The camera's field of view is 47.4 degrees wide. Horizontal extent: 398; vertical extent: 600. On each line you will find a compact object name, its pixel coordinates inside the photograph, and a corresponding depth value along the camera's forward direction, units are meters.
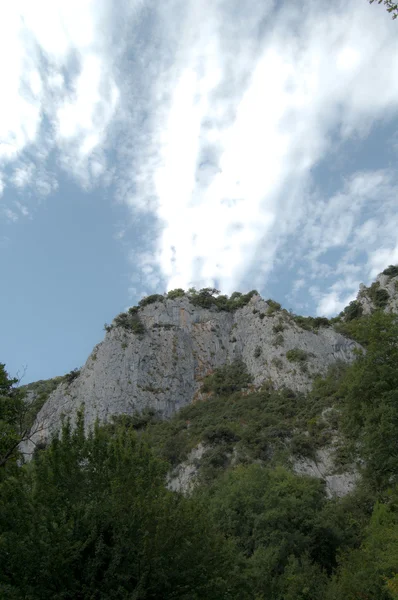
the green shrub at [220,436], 36.81
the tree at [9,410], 12.93
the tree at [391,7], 7.54
